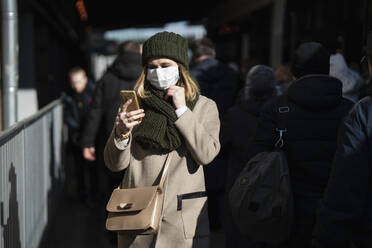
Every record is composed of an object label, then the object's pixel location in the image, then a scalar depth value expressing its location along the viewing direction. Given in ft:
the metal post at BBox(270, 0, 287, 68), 41.28
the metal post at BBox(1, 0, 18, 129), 19.08
